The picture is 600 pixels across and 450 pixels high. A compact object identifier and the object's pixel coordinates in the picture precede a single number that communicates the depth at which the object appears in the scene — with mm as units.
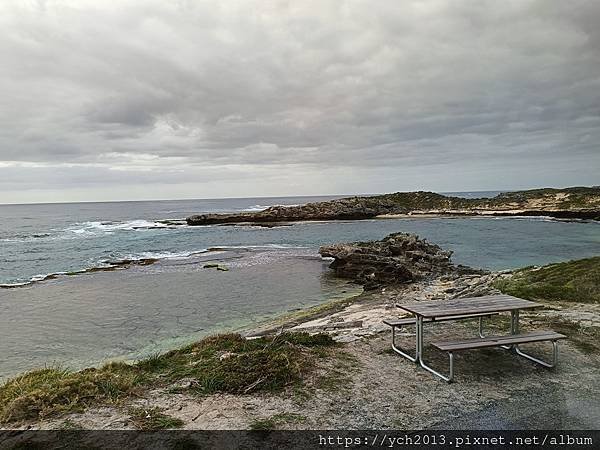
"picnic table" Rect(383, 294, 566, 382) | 5855
